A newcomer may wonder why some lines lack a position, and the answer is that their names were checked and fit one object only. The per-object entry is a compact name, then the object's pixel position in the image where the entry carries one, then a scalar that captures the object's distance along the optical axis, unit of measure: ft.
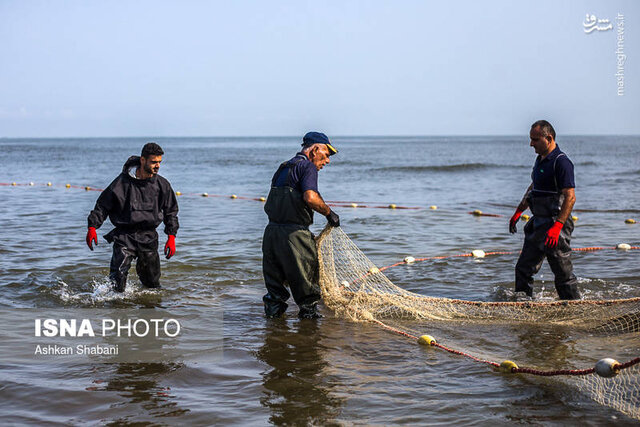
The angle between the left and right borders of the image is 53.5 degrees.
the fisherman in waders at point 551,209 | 19.33
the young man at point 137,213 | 20.56
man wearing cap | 18.38
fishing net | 16.56
